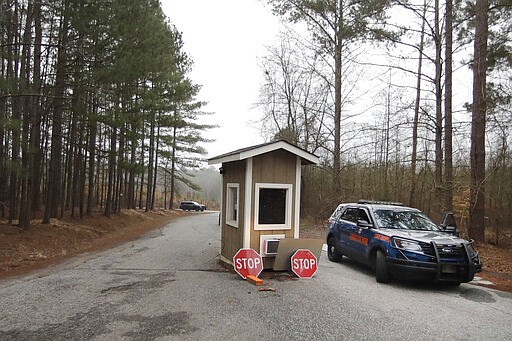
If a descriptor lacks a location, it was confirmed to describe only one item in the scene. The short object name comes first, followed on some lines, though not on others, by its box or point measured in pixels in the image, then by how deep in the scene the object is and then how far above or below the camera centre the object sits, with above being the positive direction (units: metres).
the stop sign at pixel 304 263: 7.42 -1.46
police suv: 6.71 -0.99
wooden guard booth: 7.59 -0.07
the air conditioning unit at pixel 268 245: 7.67 -1.14
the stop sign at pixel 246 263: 7.16 -1.44
